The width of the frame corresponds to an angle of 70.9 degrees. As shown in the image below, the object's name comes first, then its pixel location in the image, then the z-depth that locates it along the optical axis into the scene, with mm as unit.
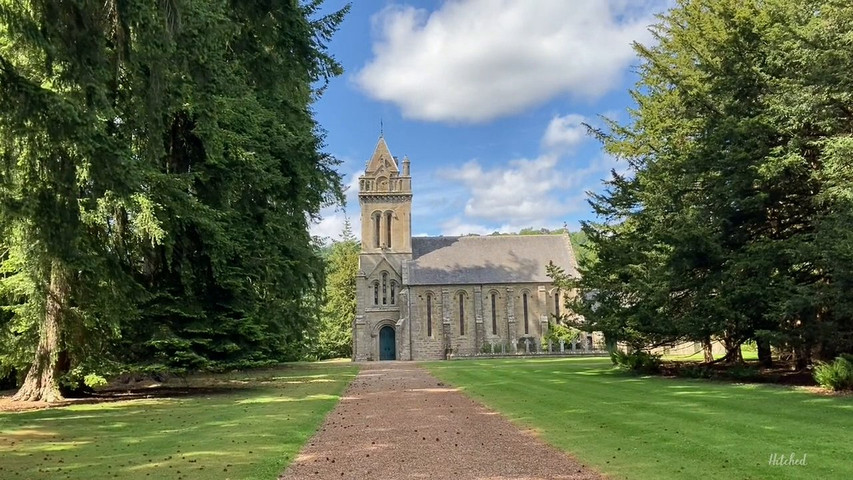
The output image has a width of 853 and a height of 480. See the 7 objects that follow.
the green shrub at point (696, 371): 20219
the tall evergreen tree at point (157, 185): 8039
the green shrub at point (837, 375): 14242
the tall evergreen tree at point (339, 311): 58625
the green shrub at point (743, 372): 18578
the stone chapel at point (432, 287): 52094
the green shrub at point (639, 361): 22614
